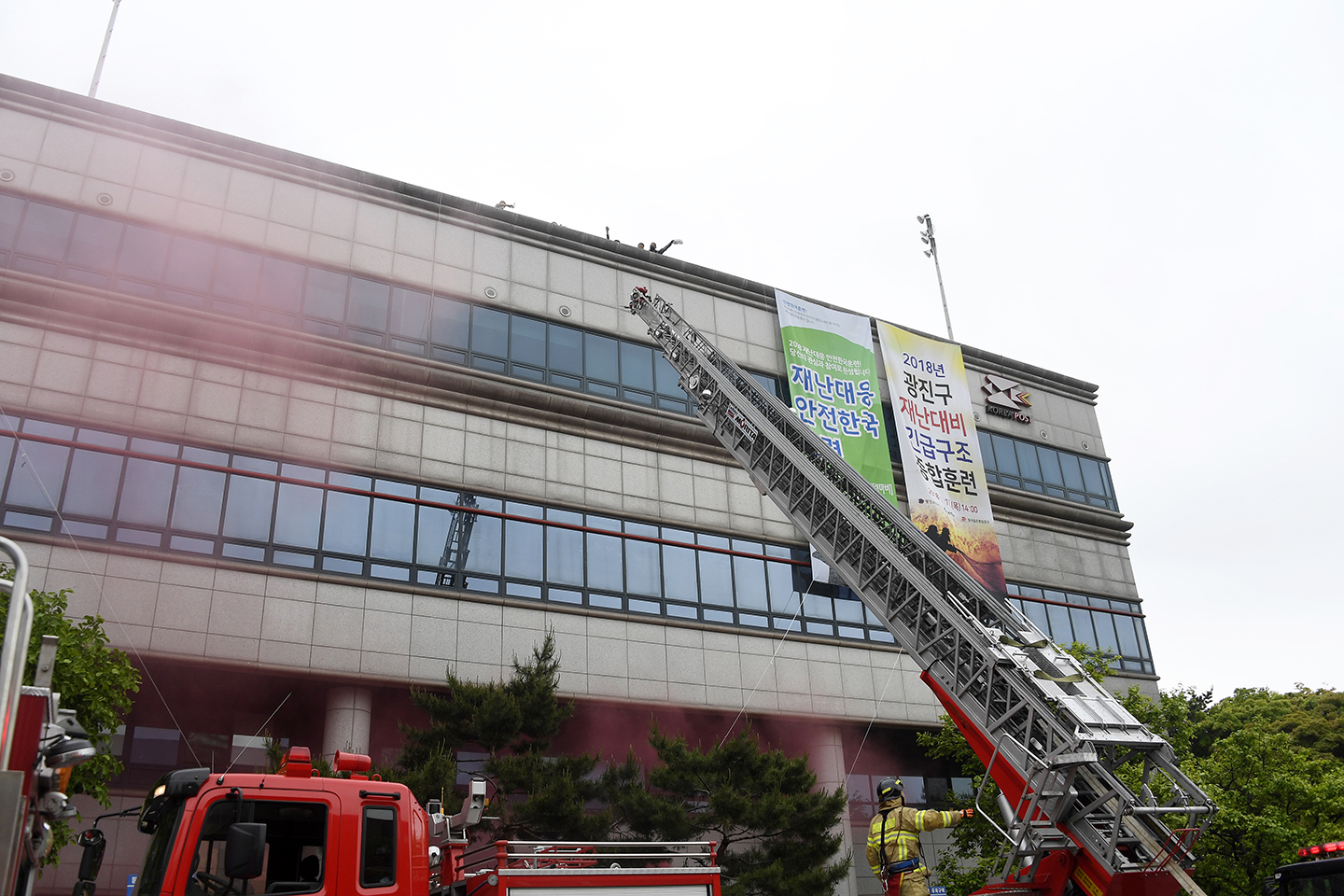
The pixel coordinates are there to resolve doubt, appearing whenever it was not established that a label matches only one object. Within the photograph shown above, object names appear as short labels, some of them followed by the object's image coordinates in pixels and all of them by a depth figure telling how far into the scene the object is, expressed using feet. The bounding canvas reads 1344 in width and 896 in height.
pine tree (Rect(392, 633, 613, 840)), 50.01
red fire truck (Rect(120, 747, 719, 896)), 20.66
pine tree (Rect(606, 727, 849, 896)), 54.75
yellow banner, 88.69
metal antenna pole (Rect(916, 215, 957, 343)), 115.55
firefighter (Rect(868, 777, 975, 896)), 31.86
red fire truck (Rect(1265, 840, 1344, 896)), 34.19
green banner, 85.61
